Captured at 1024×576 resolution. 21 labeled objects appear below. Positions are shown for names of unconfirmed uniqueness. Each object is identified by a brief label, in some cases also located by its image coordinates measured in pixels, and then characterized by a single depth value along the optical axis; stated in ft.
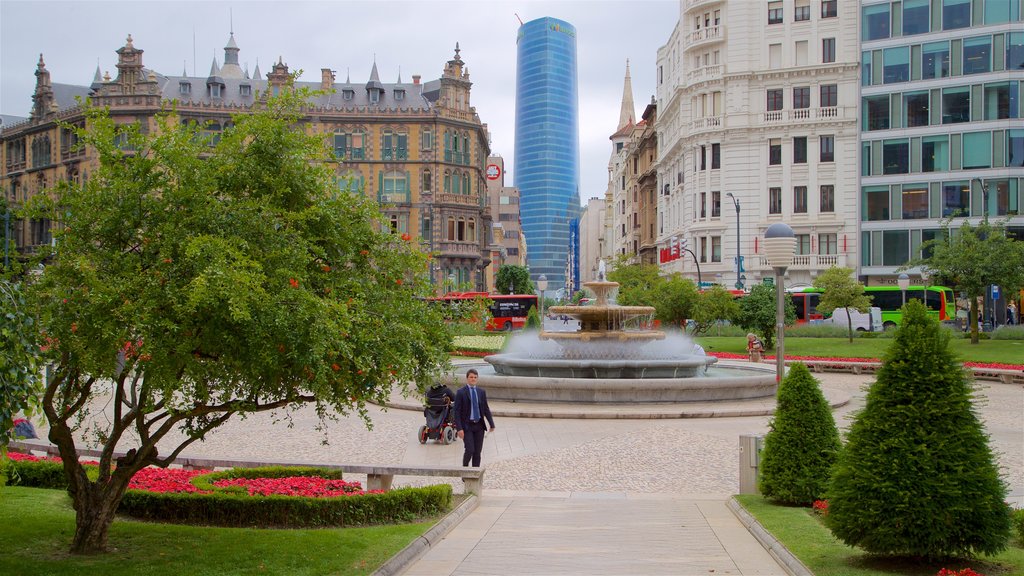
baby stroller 58.39
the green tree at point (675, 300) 146.30
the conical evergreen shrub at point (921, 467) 25.50
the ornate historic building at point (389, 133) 245.45
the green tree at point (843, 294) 160.35
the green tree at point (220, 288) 24.31
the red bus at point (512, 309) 222.48
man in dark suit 47.06
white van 179.73
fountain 75.56
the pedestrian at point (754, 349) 123.95
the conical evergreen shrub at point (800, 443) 36.35
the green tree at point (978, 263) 135.74
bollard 40.91
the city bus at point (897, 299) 181.47
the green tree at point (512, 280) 313.32
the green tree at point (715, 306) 142.82
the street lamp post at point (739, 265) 191.16
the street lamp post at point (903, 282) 150.19
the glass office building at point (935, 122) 188.44
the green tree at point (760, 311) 132.16
